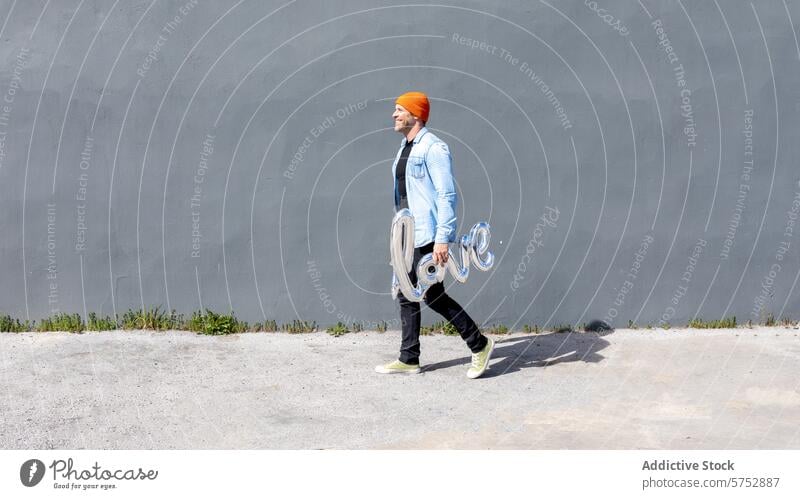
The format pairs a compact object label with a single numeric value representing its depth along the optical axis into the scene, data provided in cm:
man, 680
